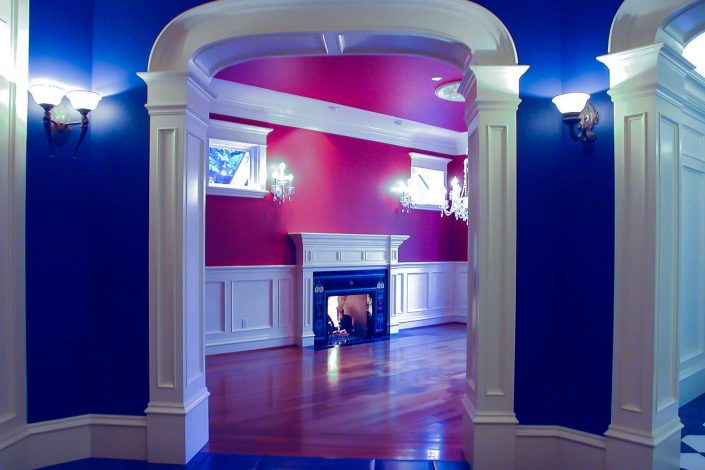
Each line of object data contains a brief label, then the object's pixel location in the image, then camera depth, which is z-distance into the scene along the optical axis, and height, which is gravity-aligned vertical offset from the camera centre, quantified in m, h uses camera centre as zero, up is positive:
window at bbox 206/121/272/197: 6.11 +1.04
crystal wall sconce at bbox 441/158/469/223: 7.07 +0.55
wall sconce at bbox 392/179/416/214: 7.93 +0.75
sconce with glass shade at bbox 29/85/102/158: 2.85 +0.81
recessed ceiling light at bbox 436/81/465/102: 5.43 +1.72
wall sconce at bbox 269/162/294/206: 6.43 +0.71
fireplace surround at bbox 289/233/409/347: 6.62 -0.59
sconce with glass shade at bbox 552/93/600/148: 2.80 +0.74
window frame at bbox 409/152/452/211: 8.15 +1.29
